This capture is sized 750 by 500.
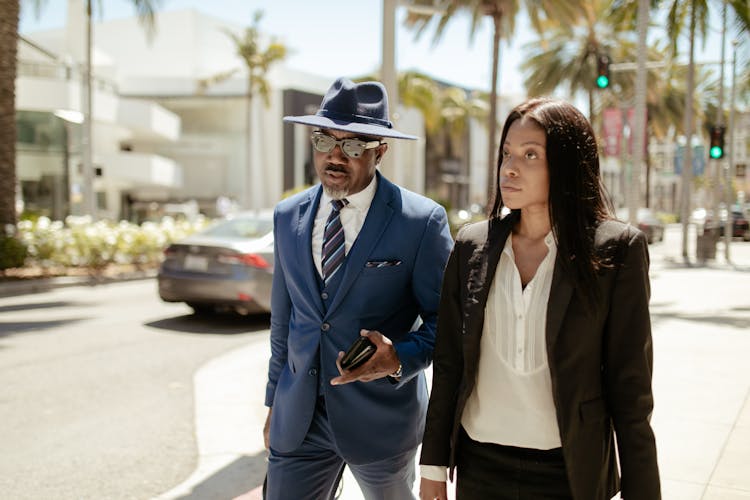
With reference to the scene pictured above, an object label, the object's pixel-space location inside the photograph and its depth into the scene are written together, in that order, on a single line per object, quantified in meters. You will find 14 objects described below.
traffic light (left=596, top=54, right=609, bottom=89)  12.56
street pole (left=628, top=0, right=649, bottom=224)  9.28
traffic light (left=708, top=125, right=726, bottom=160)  20.64
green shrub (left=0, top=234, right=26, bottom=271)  14.38
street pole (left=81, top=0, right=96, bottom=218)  20.44
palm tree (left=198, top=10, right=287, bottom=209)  36.94
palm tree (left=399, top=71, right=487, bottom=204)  41.91
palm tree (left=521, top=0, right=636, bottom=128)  32.94
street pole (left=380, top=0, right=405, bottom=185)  7.29
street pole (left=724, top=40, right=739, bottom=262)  22.67
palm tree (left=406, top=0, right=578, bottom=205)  22.09
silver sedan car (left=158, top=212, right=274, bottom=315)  9.75
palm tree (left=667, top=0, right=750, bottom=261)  20.39
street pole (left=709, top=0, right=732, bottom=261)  22.92
